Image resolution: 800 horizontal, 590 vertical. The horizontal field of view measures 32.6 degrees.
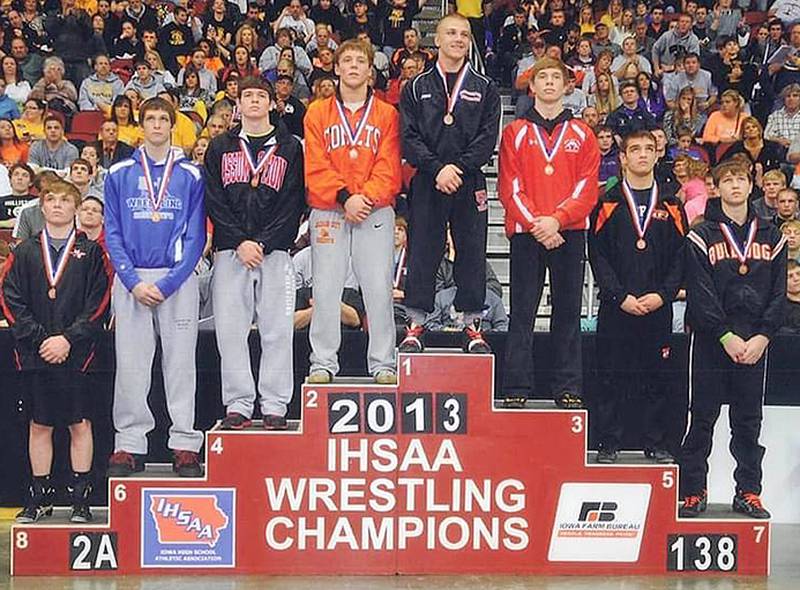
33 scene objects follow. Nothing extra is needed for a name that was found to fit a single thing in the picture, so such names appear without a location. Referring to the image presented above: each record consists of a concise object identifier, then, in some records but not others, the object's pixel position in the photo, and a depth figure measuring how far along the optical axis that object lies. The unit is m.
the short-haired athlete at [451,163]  7.03
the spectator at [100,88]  12.89
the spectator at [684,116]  12.80
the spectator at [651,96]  12.59
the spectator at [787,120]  12.70
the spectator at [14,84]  12.92
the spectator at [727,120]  12.45
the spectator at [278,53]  13.43
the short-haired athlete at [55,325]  7.11
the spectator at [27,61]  13.41
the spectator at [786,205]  10.01
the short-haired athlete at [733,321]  7.11
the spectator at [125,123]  11.56
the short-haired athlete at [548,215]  7.16
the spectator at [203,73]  13.09
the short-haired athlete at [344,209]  7.03
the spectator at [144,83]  12.68
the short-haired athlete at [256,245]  7.04
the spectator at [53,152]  11.11
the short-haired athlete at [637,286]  7.25
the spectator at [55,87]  12.80
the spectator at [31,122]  11.93
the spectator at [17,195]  10.09
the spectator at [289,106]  11.90
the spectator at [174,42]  13.91
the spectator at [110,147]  11.05
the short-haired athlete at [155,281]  7.04
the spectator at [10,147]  11.26
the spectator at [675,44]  14.24
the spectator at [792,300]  8.20
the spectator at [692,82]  13.52
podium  6.96
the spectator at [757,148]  12.04
